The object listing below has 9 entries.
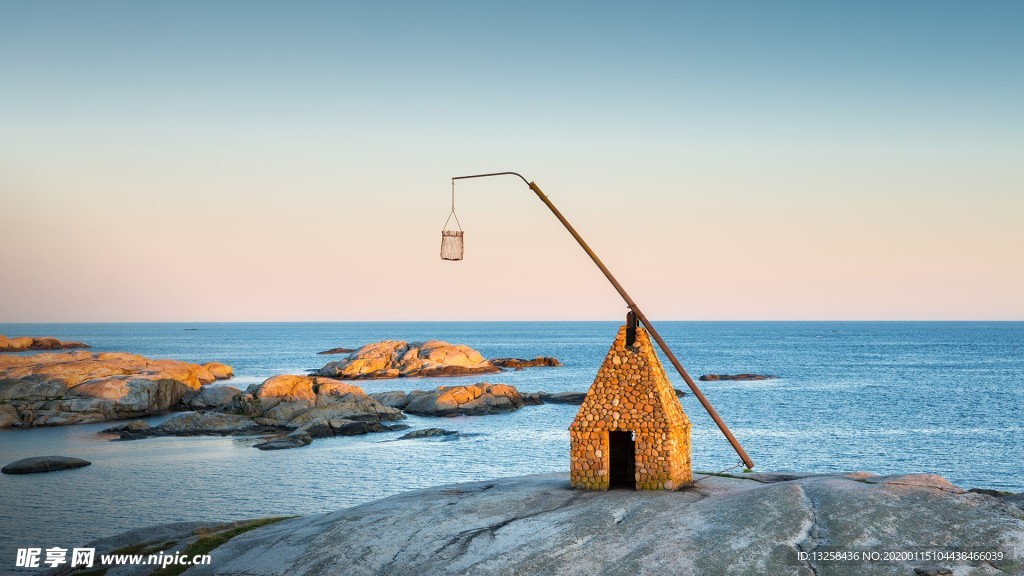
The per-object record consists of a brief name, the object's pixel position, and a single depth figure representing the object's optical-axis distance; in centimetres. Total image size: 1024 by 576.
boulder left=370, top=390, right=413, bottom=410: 9544
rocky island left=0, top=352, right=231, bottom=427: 8506
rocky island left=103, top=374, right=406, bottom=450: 7762
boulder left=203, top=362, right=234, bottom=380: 13898
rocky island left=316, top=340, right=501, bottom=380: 14388
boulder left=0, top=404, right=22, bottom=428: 8158
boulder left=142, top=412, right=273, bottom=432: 7756
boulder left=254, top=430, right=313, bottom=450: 7019
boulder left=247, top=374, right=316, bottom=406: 8769
